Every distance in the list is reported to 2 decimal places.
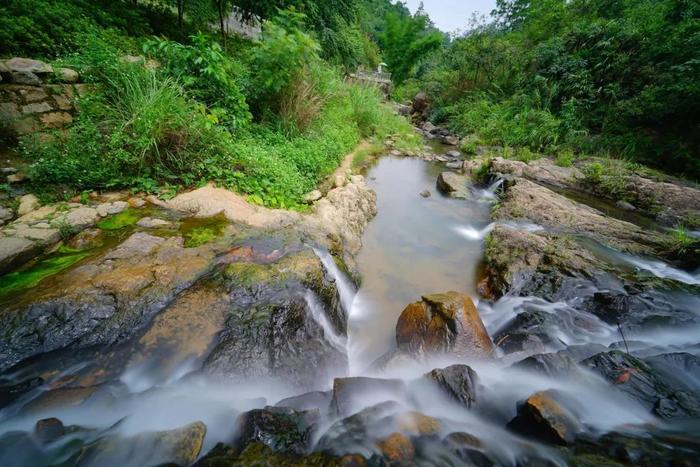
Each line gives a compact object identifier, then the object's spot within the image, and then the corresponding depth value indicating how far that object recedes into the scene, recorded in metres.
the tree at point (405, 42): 21.95
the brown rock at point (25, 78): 3.18
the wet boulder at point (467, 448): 1.63
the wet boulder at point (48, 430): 1.52
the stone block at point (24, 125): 3.16
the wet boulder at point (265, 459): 1.45
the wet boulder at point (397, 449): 1.57
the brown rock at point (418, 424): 1.78
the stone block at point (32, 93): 3.22
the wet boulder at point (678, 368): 2.17
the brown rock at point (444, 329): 2.55
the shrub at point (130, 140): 3.02
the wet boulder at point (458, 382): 2.04
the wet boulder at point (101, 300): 1.86
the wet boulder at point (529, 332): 2.68
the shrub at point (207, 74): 3.99
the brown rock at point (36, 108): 3.21
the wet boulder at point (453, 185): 6.88
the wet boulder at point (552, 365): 2.22
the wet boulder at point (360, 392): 1.92
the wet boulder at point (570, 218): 4.34
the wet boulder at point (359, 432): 1.62
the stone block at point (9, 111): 3.07
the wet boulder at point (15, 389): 1.62
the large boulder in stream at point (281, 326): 2.12
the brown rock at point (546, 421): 1.73
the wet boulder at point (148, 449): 1.44
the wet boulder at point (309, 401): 1.95
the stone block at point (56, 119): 3.37
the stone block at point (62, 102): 3.44
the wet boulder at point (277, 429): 1.59
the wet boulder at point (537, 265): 3.47
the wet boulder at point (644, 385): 1.97
